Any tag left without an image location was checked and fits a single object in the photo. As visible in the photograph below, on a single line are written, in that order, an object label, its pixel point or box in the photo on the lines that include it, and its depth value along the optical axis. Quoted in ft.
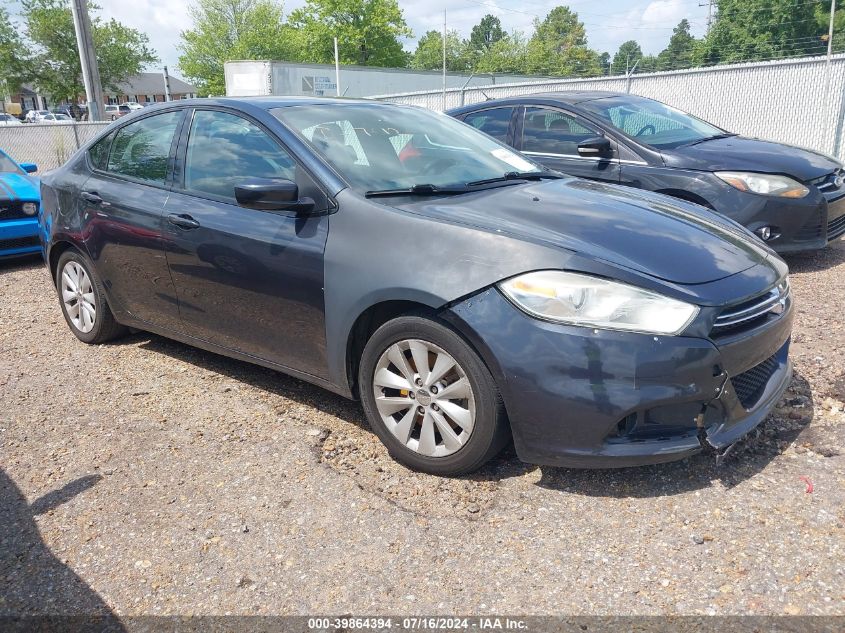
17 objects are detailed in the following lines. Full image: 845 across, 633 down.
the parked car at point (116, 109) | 157.92
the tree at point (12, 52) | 154.30
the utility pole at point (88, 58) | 51.24
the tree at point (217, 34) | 197.26
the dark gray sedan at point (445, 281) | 8.44
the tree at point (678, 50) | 321.28
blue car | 24.27
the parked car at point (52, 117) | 157.28
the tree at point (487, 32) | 409.08
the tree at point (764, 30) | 168.14
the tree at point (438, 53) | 290.76
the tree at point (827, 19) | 160.45
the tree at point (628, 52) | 431.10
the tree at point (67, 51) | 149.69
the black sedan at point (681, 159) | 18.97
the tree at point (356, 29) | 151.74
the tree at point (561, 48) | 257.96
